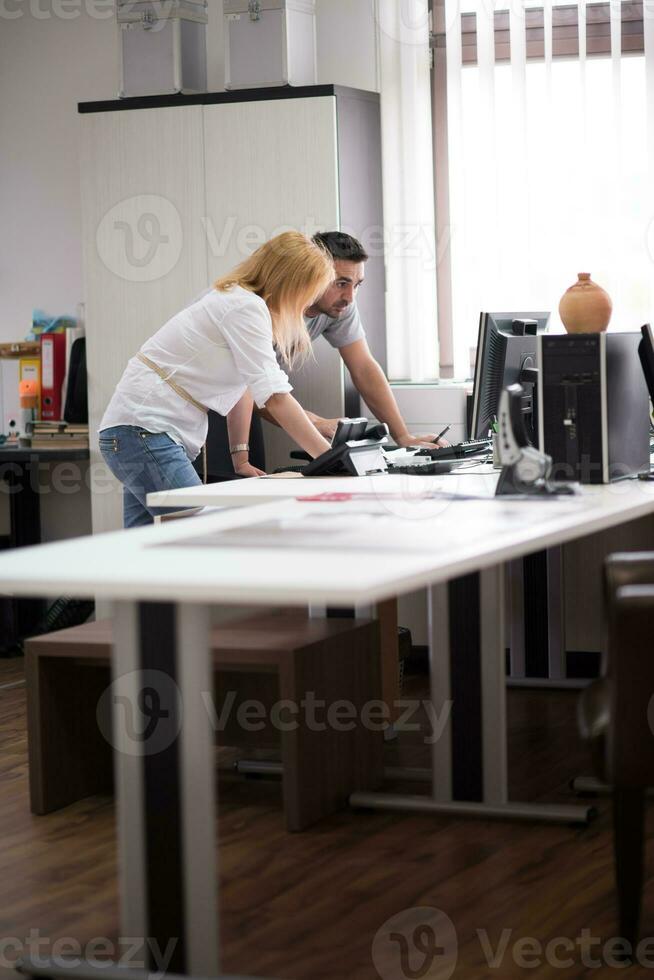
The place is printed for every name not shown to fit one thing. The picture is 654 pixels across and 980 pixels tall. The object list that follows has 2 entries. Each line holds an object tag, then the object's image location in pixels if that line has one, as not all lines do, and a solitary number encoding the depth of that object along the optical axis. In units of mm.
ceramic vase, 3777
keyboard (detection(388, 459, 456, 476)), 3477
